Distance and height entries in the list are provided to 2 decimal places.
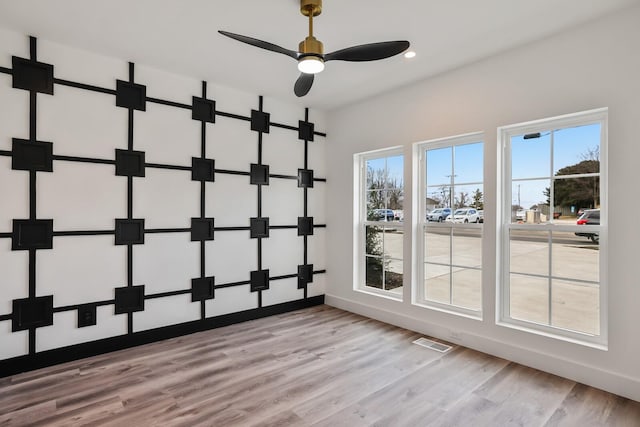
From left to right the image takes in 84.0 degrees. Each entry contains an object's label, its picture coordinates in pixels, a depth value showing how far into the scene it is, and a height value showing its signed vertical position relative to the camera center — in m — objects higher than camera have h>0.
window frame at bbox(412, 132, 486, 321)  4.04 -0.07
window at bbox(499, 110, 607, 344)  2.86 -0.08
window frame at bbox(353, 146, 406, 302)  4.82 -0.09
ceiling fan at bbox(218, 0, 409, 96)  2.37 +1.14
